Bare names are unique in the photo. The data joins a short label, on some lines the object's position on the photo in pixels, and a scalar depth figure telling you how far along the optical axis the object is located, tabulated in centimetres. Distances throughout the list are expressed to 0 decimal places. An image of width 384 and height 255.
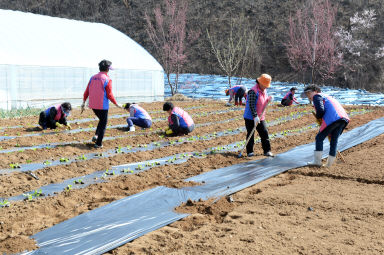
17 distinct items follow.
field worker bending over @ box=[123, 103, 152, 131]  948
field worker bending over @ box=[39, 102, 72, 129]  888
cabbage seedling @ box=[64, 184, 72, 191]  492
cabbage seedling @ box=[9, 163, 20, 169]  581
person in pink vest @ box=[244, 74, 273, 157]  671
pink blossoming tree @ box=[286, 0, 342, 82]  2238
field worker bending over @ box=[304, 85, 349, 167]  592
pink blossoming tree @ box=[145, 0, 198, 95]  2340
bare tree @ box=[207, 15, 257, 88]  2939
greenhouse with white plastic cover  1402
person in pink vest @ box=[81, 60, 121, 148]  698
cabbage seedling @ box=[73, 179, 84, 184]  521
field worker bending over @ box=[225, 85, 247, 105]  1502
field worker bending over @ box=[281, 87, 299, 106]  1522
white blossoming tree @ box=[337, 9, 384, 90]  2461
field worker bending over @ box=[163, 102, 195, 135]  857
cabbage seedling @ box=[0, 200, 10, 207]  425
